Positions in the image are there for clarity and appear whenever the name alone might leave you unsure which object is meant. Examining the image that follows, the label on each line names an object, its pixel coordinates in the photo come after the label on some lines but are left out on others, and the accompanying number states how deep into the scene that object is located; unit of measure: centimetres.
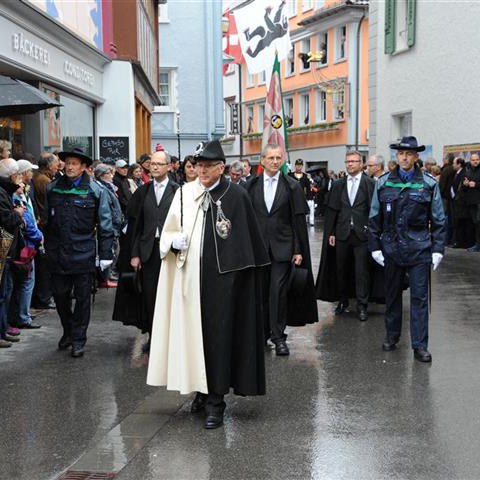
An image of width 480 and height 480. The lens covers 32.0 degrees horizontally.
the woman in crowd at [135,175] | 1360
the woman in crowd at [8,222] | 737
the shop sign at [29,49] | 1238
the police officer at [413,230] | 746
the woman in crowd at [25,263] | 841
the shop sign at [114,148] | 1978
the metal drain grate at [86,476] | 467
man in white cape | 557
